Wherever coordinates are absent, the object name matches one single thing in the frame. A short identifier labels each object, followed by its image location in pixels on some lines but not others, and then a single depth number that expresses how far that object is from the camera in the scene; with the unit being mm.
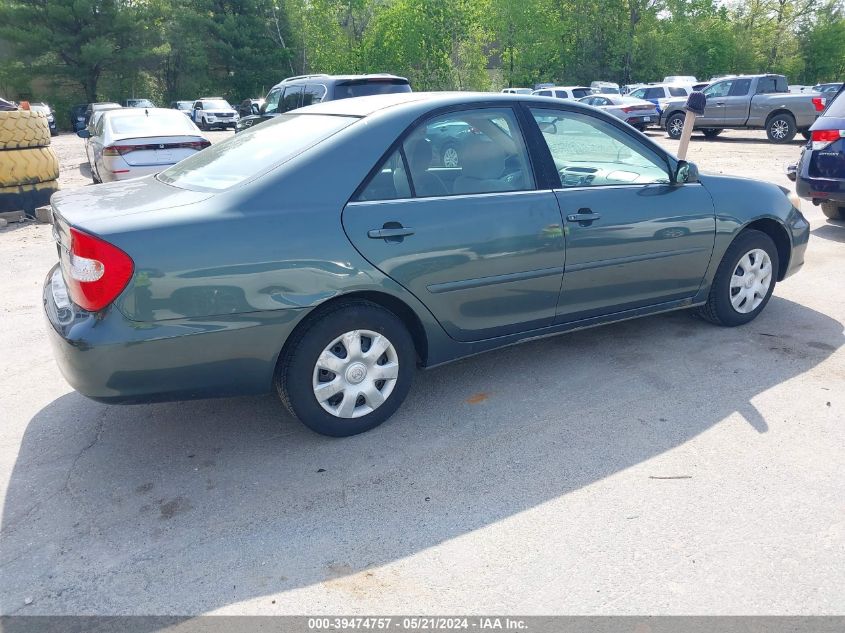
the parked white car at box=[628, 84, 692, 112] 25656
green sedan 3035
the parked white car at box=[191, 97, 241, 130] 34031
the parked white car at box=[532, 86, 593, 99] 25969
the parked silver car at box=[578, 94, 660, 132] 22984
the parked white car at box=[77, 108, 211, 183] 9586
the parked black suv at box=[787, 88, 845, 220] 7578
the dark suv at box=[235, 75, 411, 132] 10953
